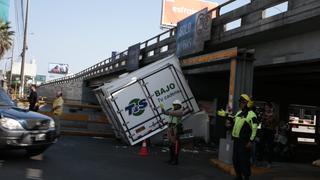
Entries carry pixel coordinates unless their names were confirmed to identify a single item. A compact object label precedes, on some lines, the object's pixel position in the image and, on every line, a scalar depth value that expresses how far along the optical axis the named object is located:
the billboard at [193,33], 12.64
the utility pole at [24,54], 28.21
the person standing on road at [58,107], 12.55
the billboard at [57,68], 121.10
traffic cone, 10.12
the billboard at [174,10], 47.05
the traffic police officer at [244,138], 6.84
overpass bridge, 8.94
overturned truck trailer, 11.46
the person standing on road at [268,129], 9.14
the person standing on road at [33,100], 13.88
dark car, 7.33
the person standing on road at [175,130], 8.92
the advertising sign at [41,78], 121.24
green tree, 41.10
